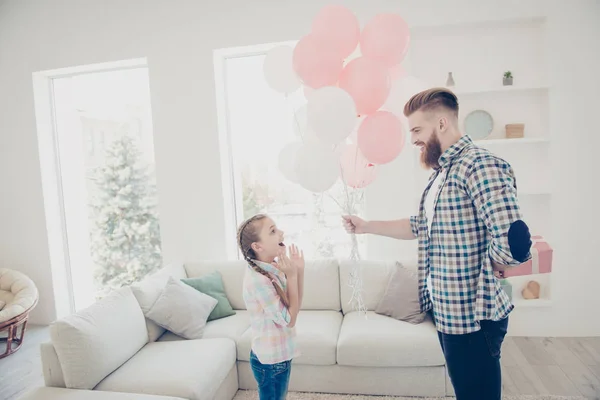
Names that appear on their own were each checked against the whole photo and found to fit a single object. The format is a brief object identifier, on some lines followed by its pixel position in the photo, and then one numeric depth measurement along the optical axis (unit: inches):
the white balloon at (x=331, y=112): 68.4
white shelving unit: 125.5
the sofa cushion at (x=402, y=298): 103.2
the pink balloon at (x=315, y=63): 73.9
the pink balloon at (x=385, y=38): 75.5
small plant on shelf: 122.6
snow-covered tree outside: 155.5
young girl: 65.6
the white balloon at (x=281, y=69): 85.2
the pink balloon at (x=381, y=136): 74.5
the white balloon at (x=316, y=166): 73.9
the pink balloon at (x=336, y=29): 75.0
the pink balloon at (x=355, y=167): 84.3
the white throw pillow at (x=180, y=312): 98.8
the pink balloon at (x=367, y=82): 72.5
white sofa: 79.0
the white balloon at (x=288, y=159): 87.1
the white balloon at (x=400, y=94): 80.7
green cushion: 113.0
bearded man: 50.6
